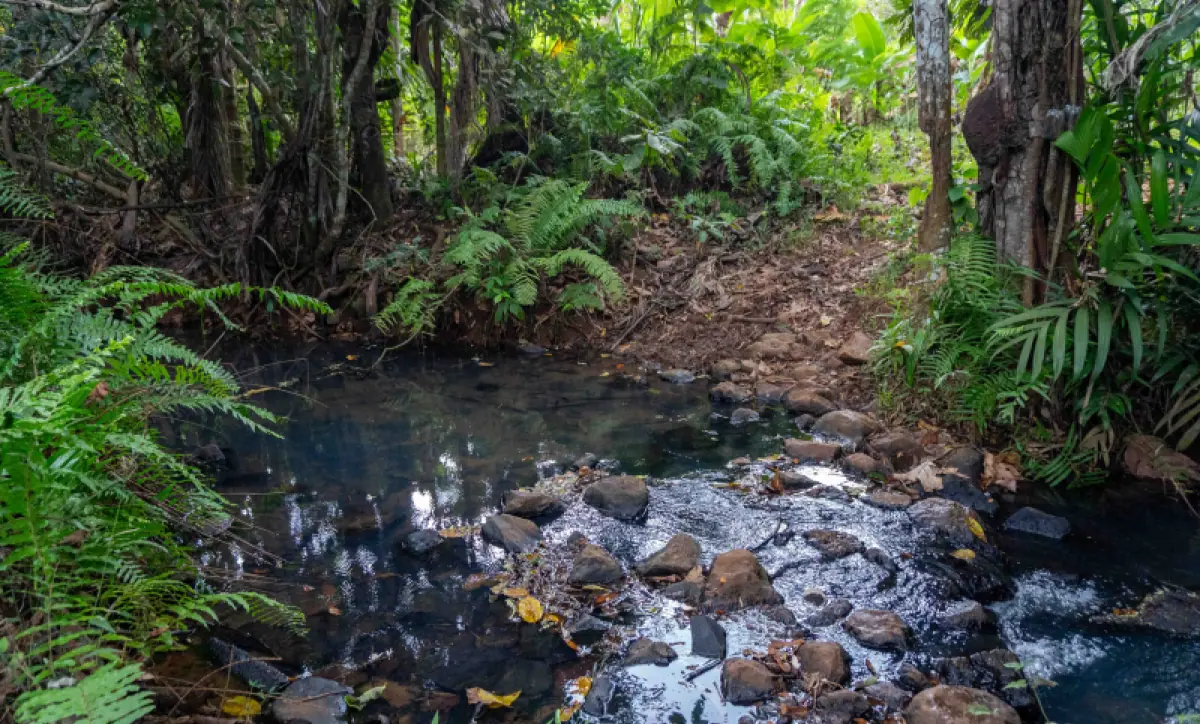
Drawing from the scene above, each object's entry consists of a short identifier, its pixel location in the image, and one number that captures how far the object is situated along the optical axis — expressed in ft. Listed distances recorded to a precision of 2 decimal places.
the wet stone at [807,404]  15.31
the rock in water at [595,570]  9.43
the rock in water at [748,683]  7.32
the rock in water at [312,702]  6.92
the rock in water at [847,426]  13.97
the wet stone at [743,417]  15.40
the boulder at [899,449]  12.83
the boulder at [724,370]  17.94
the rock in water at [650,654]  7.91
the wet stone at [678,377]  18.22
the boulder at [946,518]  10.36
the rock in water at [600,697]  7.25
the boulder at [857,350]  16.30
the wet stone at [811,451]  13.21
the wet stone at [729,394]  16.49
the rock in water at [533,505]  11.44
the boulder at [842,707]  6.98
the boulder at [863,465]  12.63
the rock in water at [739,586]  8.92
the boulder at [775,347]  17.97
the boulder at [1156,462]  11.26
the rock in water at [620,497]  11.44
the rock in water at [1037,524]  10.54
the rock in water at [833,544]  10.04
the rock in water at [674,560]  9.65
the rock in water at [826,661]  7.49
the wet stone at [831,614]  8.58
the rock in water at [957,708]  6.66
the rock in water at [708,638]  8.02
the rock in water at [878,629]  8.11
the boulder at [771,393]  16.39
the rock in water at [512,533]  10.34
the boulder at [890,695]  7.13
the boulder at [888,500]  11.34
